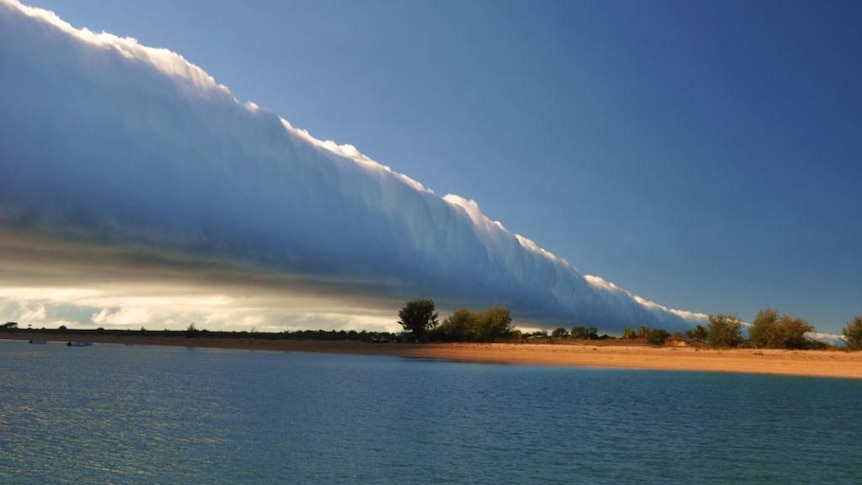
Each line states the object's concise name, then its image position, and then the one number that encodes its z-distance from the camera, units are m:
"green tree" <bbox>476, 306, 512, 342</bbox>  169.50
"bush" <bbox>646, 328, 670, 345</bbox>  142.12
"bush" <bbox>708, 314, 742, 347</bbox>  125.44
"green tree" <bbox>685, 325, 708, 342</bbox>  143.62
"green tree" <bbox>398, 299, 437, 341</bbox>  183.00
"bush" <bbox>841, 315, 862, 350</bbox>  111.44
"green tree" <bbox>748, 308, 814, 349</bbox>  114.44
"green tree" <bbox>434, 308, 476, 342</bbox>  172.50
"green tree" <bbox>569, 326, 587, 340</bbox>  181.26
